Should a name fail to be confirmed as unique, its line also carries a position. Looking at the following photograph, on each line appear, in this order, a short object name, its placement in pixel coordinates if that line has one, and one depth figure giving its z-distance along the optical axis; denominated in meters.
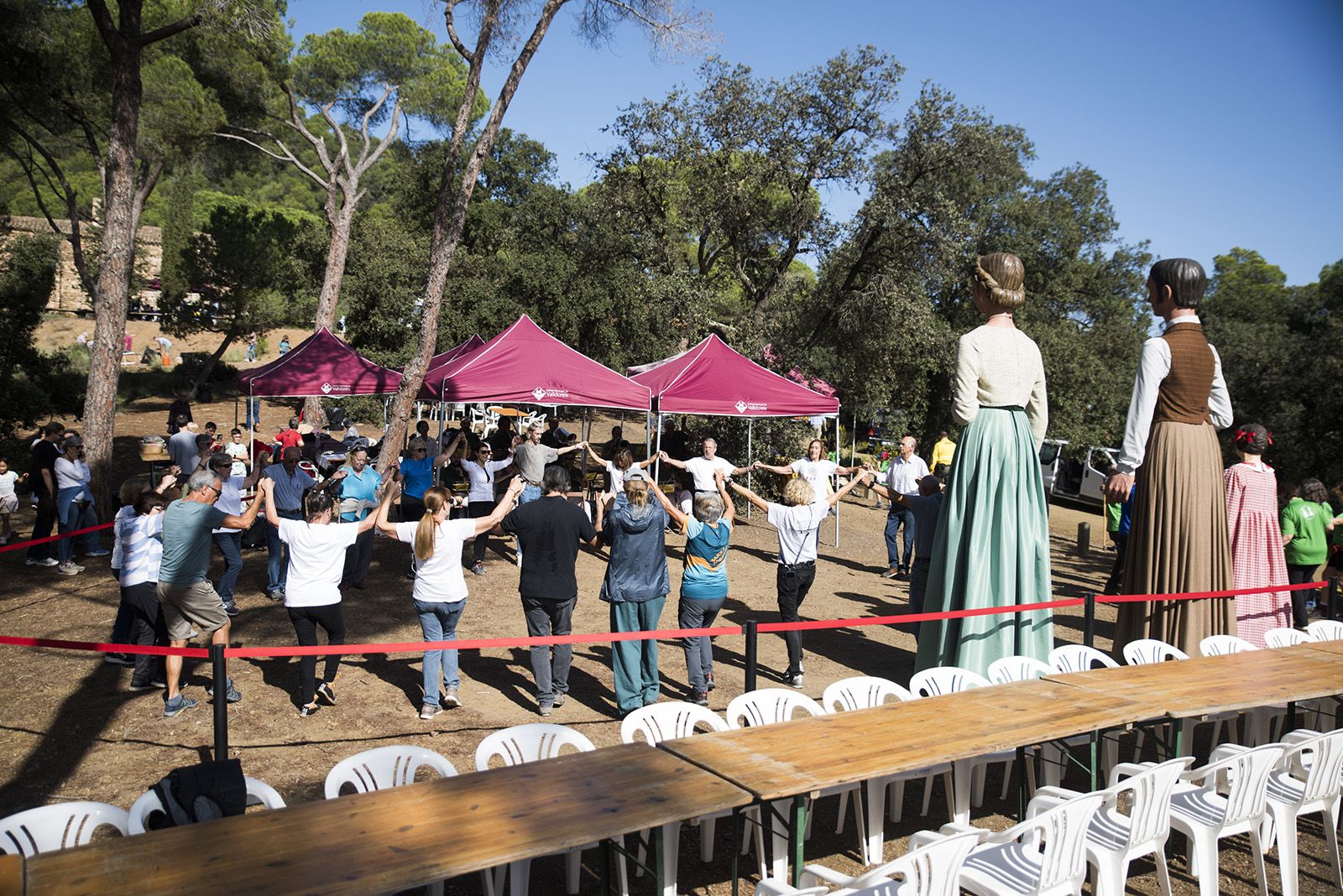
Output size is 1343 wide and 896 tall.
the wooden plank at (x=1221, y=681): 4.39
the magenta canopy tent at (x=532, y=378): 11.73
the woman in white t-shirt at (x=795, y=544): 7.21
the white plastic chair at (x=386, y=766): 3.68
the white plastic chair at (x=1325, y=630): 6.35
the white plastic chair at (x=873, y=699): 4.69
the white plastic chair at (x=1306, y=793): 4.13
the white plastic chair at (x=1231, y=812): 3.92
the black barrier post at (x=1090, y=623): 6.03
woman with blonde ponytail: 6.47
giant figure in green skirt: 5.89
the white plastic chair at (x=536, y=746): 3.93
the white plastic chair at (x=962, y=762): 4.62
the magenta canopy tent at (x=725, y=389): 12.98
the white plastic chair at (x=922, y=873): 2.95
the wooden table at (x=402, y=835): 2.52
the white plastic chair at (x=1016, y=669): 5.37
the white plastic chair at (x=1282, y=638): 6.07
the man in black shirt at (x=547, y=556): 6.57
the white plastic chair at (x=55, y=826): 3.00
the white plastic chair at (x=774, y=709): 4.47
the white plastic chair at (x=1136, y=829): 3.64
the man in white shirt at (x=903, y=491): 11.53
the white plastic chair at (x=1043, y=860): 3.24
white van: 23.86
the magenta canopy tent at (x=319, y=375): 13.25
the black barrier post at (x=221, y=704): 4.09
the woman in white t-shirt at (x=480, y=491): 11.12
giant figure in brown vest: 5.73
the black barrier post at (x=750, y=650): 5.00
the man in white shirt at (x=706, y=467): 11.94
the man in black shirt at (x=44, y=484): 10.84
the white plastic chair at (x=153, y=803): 3.11
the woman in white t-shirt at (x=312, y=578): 6.39
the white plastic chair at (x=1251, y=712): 5.68
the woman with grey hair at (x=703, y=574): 6.66
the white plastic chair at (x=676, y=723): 4.36
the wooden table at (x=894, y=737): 3.41
